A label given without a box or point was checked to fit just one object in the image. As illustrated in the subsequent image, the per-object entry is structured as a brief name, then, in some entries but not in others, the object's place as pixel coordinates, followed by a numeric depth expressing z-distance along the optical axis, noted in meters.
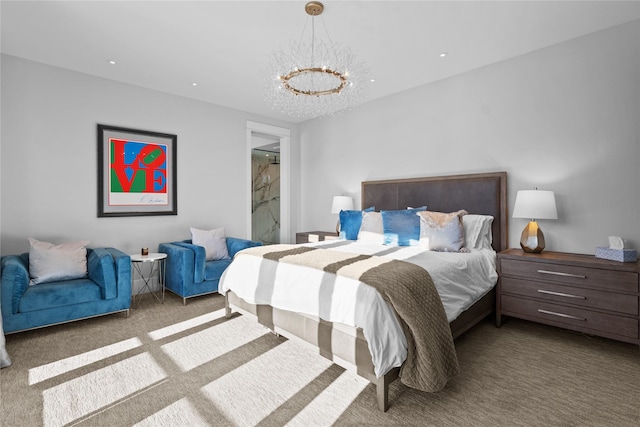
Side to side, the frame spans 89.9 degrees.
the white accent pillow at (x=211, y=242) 4.11
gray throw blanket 1.85
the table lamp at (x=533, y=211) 2.91
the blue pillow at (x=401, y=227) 3.47
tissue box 2.52
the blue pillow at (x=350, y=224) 4.12
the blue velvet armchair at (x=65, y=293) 2.67
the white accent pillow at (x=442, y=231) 3.15
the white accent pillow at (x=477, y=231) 3.34
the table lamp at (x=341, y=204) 4.75
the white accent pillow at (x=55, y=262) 3.01
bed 1.95
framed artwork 3.82
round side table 4.07
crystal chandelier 2.72
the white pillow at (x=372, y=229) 3.80
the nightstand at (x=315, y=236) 4.74
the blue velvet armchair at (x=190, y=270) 3.66
